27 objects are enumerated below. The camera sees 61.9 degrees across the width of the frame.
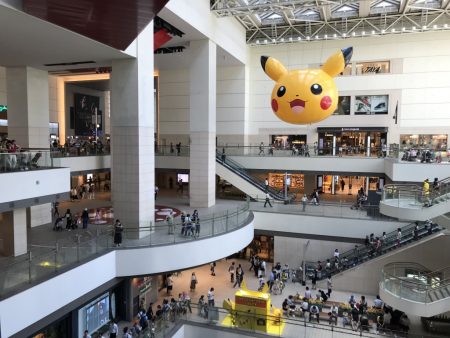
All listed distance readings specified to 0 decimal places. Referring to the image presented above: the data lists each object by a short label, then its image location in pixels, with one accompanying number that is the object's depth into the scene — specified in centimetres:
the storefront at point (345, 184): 3078
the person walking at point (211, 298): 1648
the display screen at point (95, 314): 1398
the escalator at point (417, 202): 1567
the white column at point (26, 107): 1844
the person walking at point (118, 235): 1405
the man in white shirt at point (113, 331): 1341
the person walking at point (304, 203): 2273
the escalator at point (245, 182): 2517
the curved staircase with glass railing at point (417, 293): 1343
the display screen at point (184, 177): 3121
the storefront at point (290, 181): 3158
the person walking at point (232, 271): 2067
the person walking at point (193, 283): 1944
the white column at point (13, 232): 1341
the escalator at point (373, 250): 1917
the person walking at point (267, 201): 2362
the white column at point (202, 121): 2208
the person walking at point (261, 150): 2772
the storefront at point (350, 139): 2609
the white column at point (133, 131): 1533
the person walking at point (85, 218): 1686
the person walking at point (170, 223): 1555
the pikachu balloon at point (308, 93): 1358
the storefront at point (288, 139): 3122
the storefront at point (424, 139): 2719
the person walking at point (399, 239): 1919
